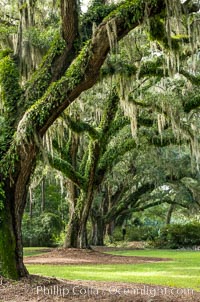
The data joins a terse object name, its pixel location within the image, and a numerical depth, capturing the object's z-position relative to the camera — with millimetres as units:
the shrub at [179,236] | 24391
